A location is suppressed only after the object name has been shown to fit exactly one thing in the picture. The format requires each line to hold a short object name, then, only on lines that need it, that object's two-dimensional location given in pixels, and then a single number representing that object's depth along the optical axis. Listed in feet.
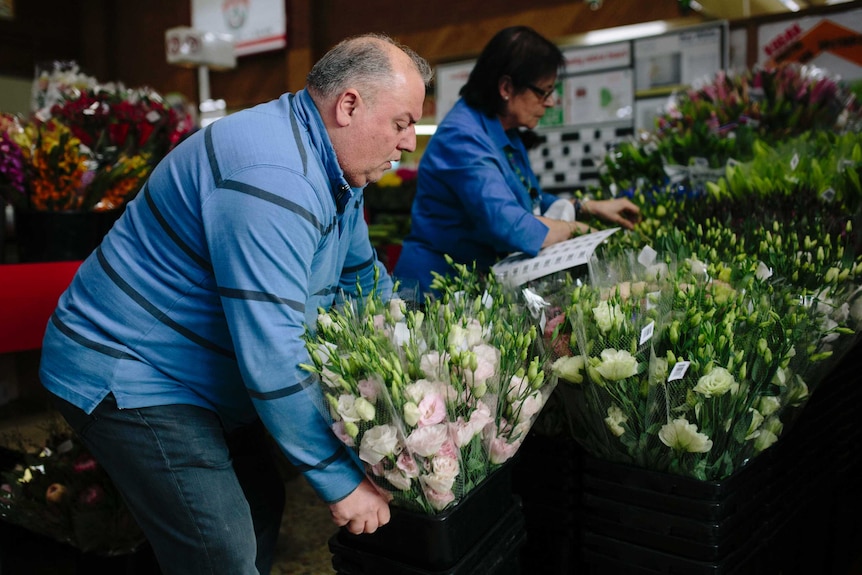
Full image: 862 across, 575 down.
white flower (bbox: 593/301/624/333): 3.63
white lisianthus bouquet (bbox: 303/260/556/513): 3.05
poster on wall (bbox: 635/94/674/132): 14.98
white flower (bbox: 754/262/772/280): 4.37
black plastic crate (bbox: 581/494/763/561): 3.51
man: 3.19
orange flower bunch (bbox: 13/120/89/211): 6.62
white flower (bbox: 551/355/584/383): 3.69
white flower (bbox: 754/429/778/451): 3.84
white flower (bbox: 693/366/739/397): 3.38
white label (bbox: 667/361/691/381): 3.40
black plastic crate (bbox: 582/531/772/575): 3.58
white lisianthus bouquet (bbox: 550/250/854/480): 3.49
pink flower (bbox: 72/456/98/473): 5.47
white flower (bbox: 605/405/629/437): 3.62
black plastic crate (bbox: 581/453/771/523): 3.50
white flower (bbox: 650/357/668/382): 3.48
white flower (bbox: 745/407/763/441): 3.67
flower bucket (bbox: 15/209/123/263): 6.55
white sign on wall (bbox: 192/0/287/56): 23.86
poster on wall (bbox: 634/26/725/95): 14.17
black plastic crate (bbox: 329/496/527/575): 3.29
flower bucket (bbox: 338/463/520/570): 3.16
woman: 5.99
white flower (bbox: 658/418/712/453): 3.43
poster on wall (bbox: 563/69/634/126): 15.43
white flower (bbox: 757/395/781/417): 3.73
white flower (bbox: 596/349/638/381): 3.48
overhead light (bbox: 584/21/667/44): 15.21
